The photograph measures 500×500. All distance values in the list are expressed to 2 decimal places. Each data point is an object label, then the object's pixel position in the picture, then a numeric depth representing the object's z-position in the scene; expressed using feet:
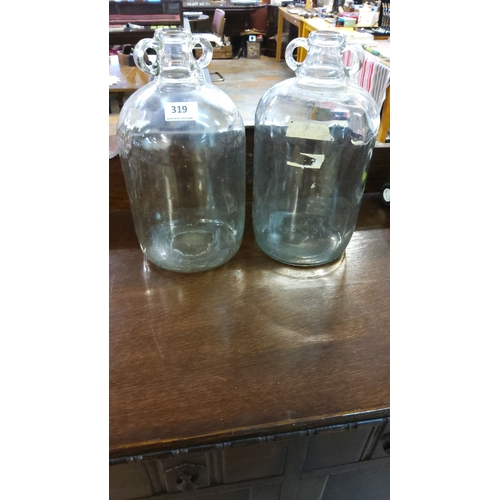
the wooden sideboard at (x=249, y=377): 1.42
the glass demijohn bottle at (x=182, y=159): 1.79
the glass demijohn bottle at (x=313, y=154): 1.86
